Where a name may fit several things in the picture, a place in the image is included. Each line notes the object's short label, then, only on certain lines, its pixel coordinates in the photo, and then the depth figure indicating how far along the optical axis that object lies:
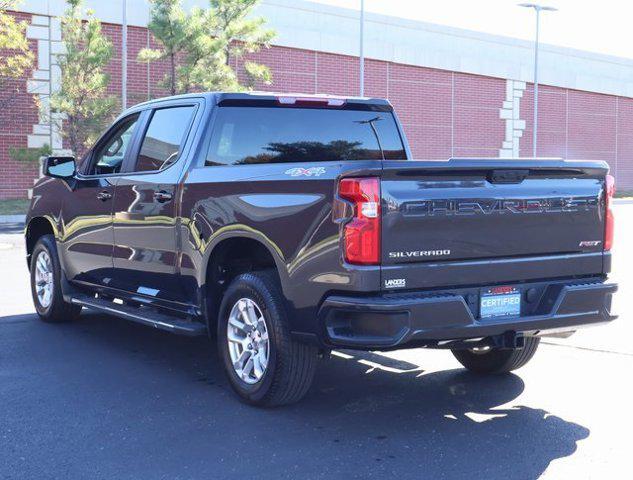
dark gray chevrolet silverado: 4.74
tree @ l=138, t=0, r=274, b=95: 25.12
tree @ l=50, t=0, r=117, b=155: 24.77
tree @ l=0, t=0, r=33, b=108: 21.97
